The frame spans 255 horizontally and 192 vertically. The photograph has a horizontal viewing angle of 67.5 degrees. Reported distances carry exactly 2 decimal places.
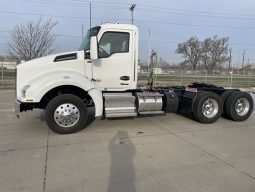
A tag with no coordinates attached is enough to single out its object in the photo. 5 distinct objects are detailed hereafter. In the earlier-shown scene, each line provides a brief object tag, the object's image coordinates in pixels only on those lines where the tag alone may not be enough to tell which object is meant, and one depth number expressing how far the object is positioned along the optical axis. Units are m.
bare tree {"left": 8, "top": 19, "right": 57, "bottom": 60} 15.06
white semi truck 4.58
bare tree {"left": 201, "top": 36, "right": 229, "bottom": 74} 62.94
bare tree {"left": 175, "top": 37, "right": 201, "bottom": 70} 62.67
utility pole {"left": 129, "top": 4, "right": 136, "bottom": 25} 19.71
